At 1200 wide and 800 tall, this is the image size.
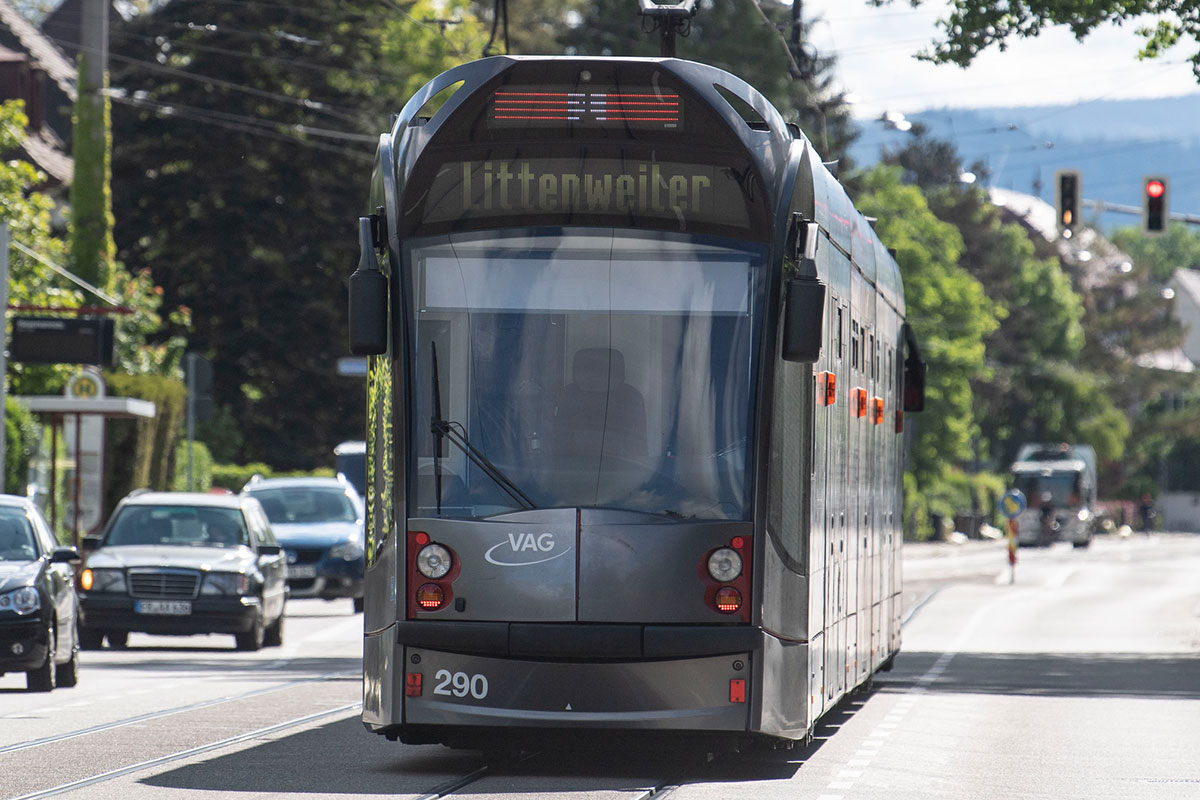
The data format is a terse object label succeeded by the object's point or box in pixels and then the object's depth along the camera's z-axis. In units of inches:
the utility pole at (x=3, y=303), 1157.1
